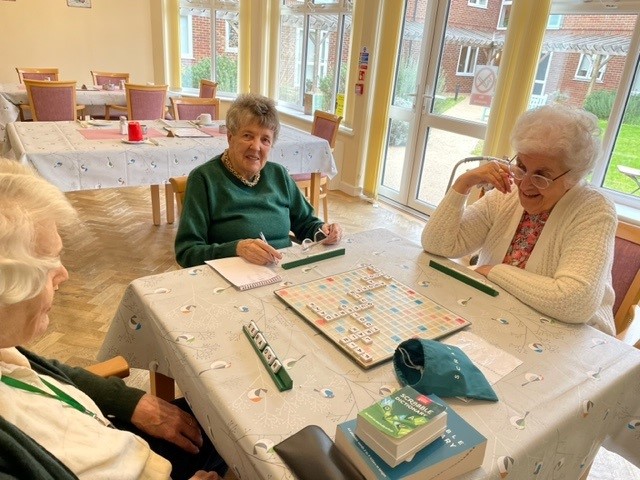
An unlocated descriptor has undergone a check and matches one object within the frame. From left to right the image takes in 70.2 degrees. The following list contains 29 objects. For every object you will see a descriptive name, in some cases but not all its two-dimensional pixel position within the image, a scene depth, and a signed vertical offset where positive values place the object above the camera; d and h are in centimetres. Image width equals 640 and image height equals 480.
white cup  387 -50
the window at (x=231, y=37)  657 +29
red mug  304 -51
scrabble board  107 -60
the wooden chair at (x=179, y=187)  196 -54
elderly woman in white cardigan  130 -43
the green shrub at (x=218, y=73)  679 -24
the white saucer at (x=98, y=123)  342 -54
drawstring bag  90 -56
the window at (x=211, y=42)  656 +20
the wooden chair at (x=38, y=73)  548 -36
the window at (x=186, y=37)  674 +25
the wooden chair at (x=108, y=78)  593 -37
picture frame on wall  621 +54
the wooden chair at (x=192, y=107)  417 -45
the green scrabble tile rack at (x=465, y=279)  138 -59
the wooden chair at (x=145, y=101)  429 -45
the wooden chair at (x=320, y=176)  365 -84
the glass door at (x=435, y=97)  390 -20
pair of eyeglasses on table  160 -60
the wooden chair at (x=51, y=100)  404 -48
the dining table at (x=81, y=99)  470 -56
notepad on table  131 -60
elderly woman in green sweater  168 -51
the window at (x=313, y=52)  521 +14
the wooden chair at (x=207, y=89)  557 -38
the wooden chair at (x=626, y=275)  157 -61
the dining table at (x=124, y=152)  269 -61
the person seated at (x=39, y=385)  71 -59
